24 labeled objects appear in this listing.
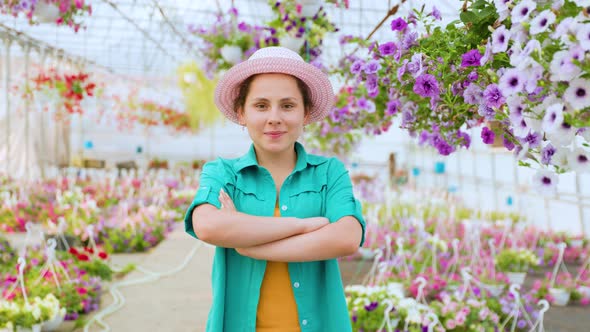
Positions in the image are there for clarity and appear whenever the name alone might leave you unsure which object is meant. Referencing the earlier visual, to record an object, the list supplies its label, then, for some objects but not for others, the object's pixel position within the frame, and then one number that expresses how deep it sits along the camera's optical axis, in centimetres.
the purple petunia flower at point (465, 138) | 152
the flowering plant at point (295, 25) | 335
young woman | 113
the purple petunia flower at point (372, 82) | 170
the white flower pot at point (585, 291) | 351
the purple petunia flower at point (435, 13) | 140
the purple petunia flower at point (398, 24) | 135
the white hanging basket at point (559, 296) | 341
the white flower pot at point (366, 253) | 459
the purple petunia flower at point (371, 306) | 249
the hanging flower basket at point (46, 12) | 329
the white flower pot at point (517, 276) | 377
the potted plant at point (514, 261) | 405
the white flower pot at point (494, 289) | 325
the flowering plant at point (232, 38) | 373
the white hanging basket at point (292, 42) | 338
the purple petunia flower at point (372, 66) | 163
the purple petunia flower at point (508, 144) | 114
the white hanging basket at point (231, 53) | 374
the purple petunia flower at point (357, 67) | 169
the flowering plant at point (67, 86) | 534
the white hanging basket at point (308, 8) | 333
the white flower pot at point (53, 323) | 254
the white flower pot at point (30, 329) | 241
